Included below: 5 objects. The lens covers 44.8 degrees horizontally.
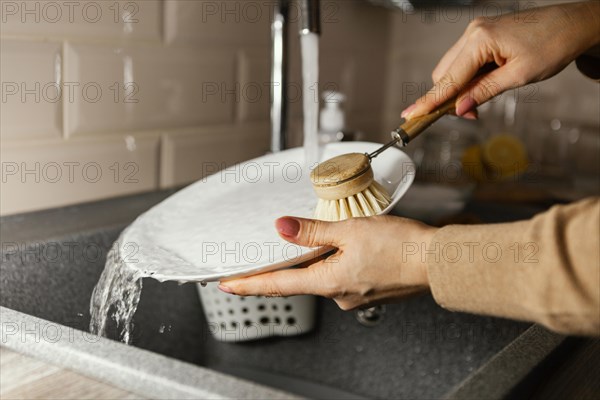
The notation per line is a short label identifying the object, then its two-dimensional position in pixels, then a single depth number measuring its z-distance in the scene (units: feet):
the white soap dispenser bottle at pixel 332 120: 3.46
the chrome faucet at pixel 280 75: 3.10
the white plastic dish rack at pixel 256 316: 2.83
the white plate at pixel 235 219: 1.92
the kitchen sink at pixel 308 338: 2.44
